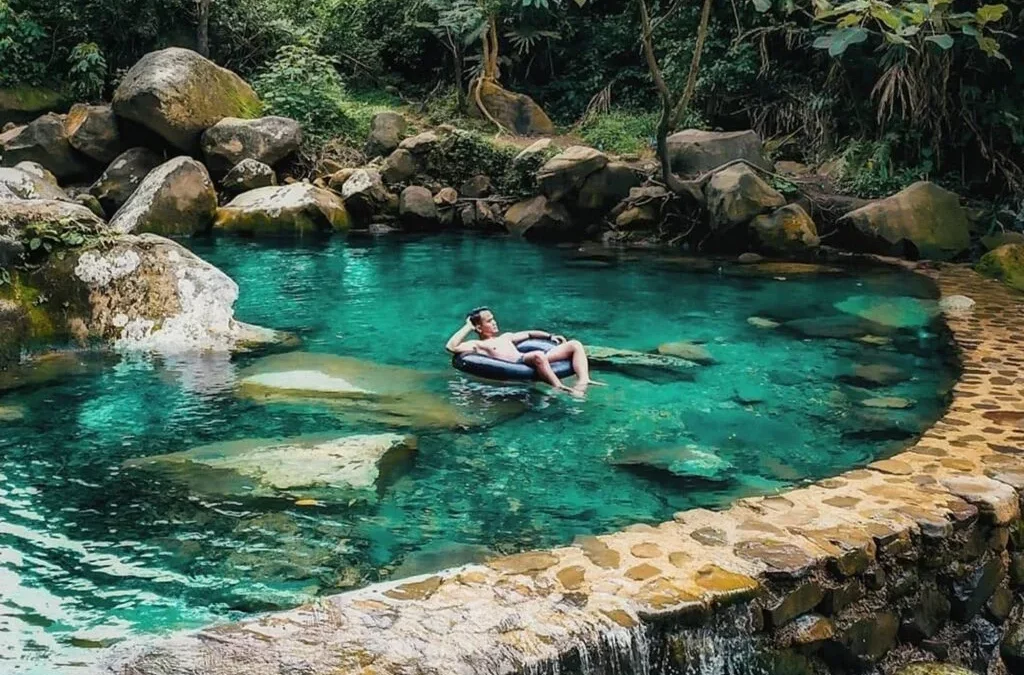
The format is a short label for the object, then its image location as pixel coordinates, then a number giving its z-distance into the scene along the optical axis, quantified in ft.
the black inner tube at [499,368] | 22.93
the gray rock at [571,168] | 47.47
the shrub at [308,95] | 58.13
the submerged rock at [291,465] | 16.69
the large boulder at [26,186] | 41.86
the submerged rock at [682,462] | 18.11
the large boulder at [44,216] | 26.53
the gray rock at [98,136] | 53.31
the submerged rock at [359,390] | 21.16
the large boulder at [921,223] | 38.60
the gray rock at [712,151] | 46.60
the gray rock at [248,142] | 52.54
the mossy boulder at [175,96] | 51.37
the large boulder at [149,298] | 26.73
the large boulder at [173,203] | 46.60
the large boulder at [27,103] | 58.80
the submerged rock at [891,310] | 29.60
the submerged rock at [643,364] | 24.86
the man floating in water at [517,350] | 23.00
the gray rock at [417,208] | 52.49
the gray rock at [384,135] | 56.95
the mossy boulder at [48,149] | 53.06
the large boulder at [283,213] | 49.06
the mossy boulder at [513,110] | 61.82
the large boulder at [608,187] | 48.11
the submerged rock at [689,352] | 26.44
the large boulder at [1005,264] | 33.71
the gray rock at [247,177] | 51.88
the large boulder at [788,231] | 41.47
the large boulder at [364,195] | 52.49
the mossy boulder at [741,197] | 42.52
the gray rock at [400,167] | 53.72
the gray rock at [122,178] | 51.39
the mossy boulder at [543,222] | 49.44
